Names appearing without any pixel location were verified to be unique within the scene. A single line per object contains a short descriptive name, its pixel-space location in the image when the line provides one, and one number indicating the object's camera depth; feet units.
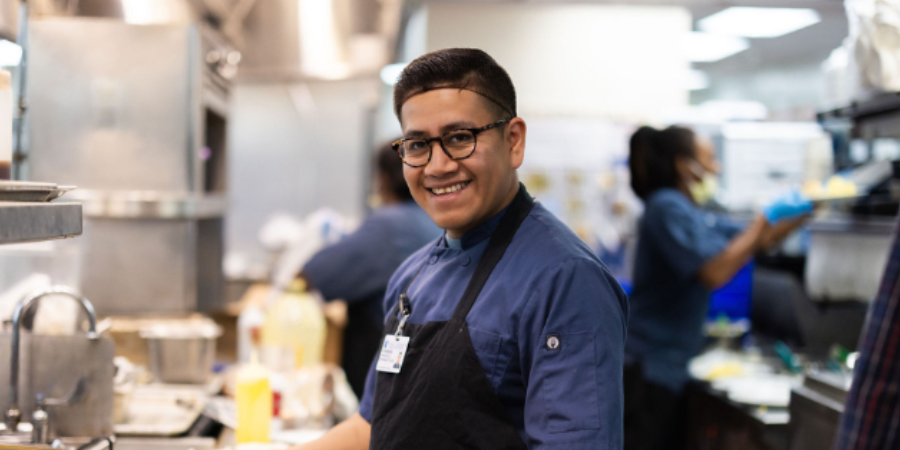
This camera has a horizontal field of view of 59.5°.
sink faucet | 5.53
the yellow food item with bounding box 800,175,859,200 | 9.44
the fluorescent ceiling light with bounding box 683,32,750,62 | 22.91
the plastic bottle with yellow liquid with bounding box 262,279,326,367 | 10.32
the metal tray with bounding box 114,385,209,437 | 6.76
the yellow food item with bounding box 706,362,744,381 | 11.76
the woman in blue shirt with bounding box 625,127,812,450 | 10.45
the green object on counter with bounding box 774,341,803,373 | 11.91
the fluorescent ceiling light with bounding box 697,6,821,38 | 19.30
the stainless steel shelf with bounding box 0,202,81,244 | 3.32
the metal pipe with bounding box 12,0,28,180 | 7.00
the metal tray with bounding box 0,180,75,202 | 3.63
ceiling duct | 13.73
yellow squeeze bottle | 6.60
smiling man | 3.85
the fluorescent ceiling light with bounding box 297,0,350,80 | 13.76
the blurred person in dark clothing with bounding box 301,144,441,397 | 10.57
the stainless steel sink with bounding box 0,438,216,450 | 6.52
